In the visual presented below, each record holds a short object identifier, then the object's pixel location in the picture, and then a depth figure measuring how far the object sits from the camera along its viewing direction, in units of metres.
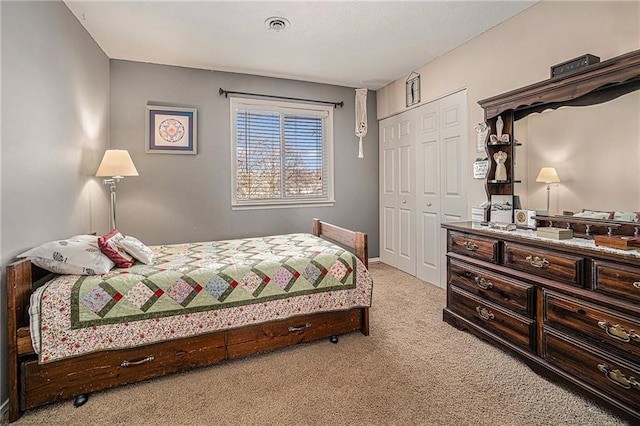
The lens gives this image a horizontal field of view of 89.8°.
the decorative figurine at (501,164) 2.65
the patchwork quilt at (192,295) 1.74
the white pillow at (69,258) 1.85
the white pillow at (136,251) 2.25
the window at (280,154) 4.08
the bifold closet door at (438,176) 3.39
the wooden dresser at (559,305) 1.56
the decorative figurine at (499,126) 2.65
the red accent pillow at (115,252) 2.09
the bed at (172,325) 1.68
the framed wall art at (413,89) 3.91
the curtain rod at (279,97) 3.92
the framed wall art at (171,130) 3.65
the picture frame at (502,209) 2.57
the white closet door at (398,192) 4.19
